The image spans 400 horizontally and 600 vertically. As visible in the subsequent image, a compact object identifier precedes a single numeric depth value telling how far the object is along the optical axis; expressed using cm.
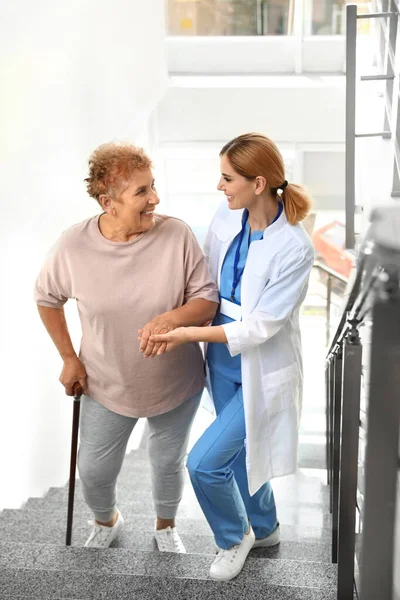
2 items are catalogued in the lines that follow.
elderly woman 244
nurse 240
